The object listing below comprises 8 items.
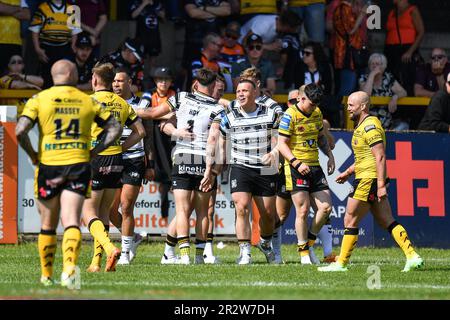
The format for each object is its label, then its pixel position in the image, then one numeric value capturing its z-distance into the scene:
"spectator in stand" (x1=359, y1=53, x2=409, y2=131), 21.11
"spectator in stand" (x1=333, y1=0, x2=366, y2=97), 21.41
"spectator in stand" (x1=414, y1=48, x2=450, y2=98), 21.81
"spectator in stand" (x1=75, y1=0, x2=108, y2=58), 20.88
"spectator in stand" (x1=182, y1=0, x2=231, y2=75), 21.08
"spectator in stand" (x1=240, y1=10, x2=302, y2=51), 21.44
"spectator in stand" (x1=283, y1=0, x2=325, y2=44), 21.81
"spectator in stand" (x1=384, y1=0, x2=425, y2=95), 22.05
